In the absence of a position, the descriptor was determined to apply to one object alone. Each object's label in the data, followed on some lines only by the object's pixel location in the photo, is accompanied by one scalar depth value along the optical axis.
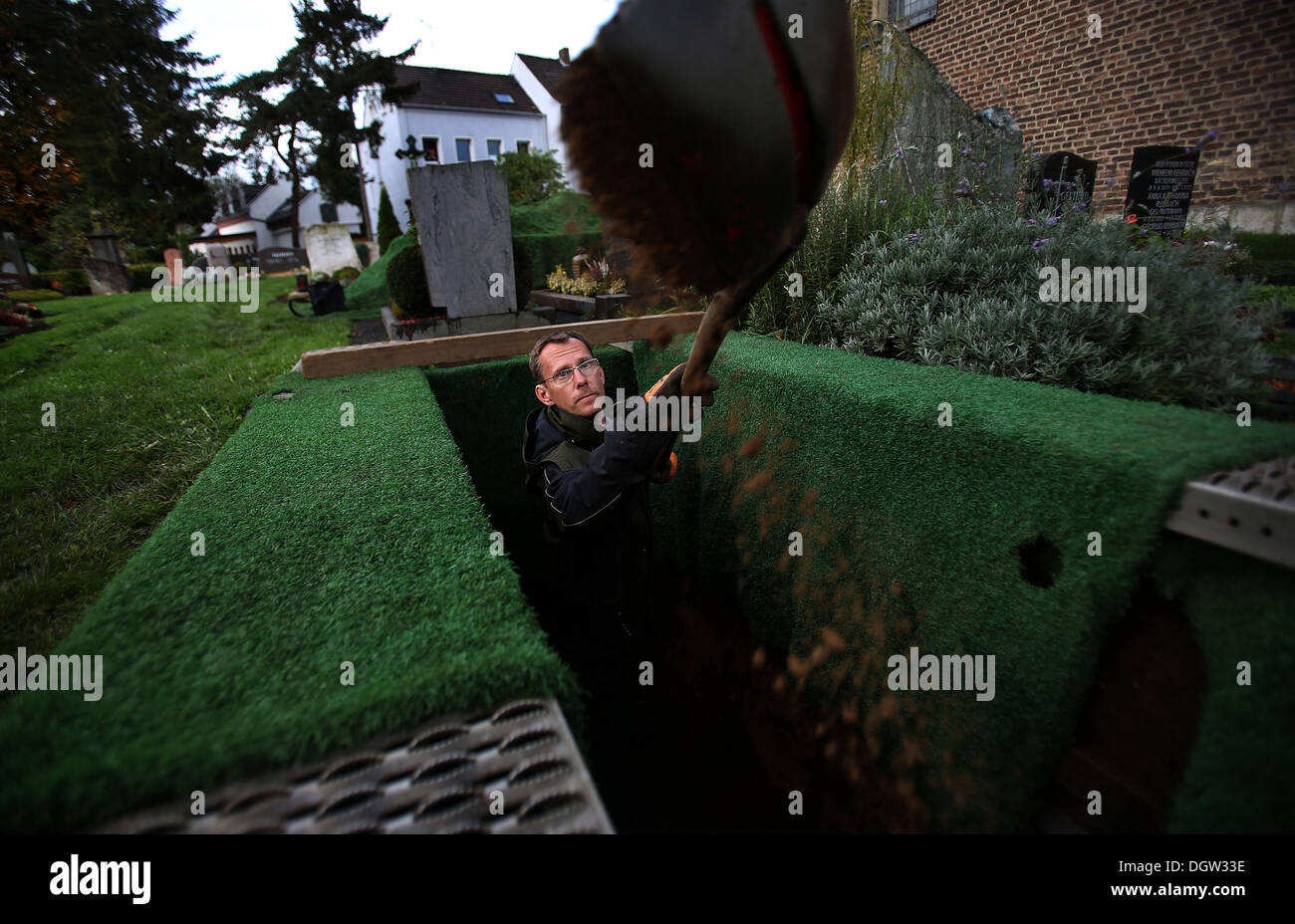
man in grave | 2.18
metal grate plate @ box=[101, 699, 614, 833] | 0.89
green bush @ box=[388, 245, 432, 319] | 8.66
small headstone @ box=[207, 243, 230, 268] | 21.73
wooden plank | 3.67
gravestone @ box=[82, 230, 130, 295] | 16.59
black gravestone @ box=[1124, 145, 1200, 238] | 7.36
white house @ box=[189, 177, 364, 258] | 46.81
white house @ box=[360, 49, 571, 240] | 33.28
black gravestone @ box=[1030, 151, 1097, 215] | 7.05
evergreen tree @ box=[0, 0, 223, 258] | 5.78
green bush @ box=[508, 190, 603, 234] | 12.69
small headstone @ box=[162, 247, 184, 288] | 17.49
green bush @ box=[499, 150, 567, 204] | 19.98
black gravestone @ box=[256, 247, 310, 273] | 21.88
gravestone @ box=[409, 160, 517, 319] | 6.54
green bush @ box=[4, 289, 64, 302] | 13.80
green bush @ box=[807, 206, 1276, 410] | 2.48
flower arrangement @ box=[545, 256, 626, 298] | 8.95
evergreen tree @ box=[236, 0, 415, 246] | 29.08
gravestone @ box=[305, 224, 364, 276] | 21.02
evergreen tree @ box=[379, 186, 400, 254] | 23.33
